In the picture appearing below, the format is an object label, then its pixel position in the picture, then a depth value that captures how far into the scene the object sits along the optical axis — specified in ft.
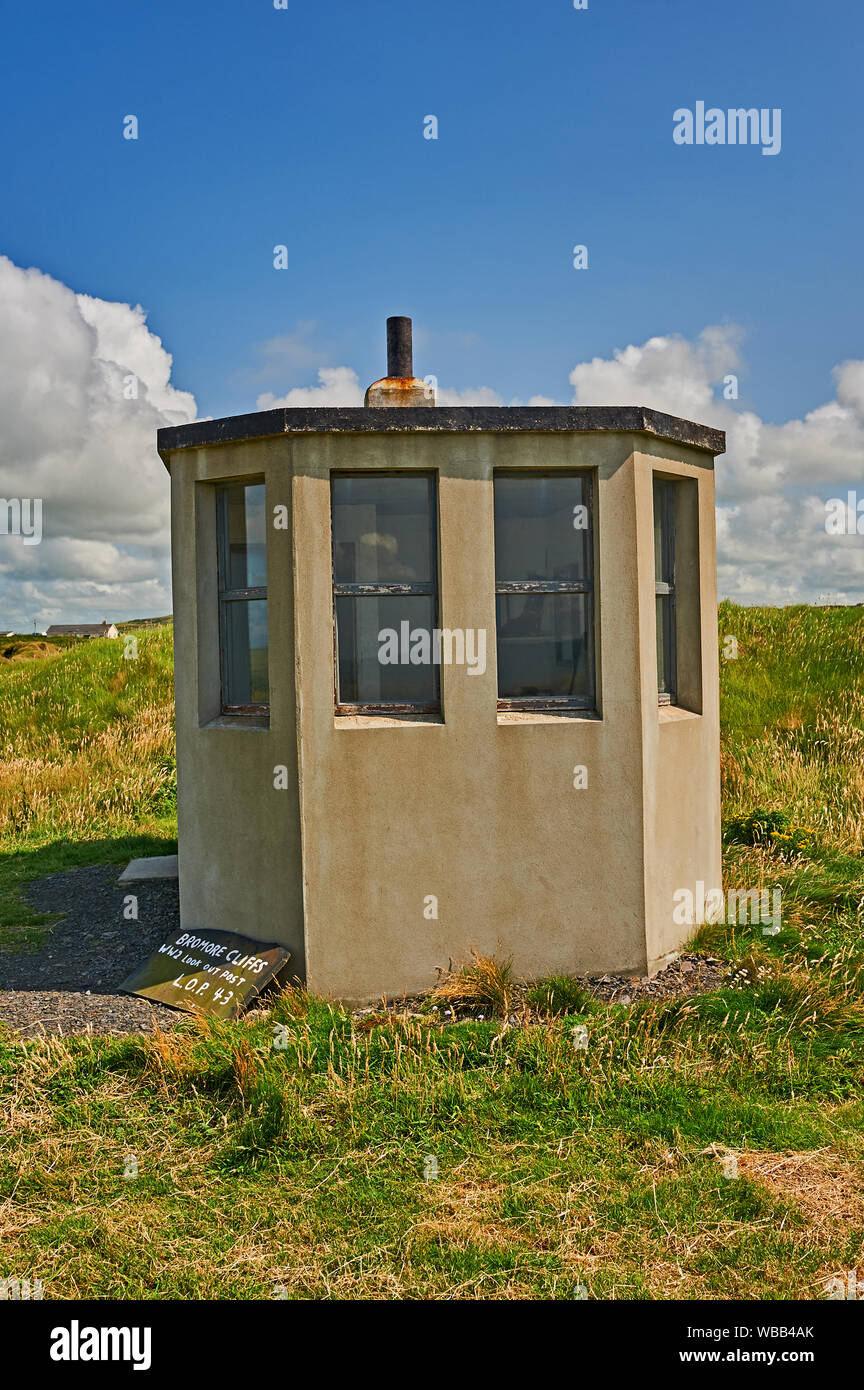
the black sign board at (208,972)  21.01
